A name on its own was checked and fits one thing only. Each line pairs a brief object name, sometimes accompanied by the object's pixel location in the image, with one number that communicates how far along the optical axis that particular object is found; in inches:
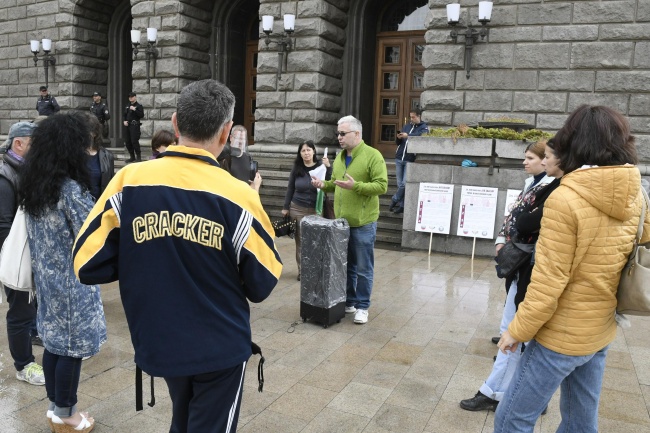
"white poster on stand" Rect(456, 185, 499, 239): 378.6
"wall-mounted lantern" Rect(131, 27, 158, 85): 631.2
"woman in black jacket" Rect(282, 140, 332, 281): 295.6
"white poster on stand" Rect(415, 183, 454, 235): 390.3
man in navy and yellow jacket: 83.8
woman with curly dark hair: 130.1
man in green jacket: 225.0
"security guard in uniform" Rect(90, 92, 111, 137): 641.6
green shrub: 380.5
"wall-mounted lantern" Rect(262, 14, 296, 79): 548.1
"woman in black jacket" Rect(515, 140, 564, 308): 115.6
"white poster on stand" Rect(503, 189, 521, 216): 372.2
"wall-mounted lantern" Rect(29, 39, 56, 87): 720.3
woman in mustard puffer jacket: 93.4
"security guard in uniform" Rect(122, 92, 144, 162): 608.4
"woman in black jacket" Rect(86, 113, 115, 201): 251.0
